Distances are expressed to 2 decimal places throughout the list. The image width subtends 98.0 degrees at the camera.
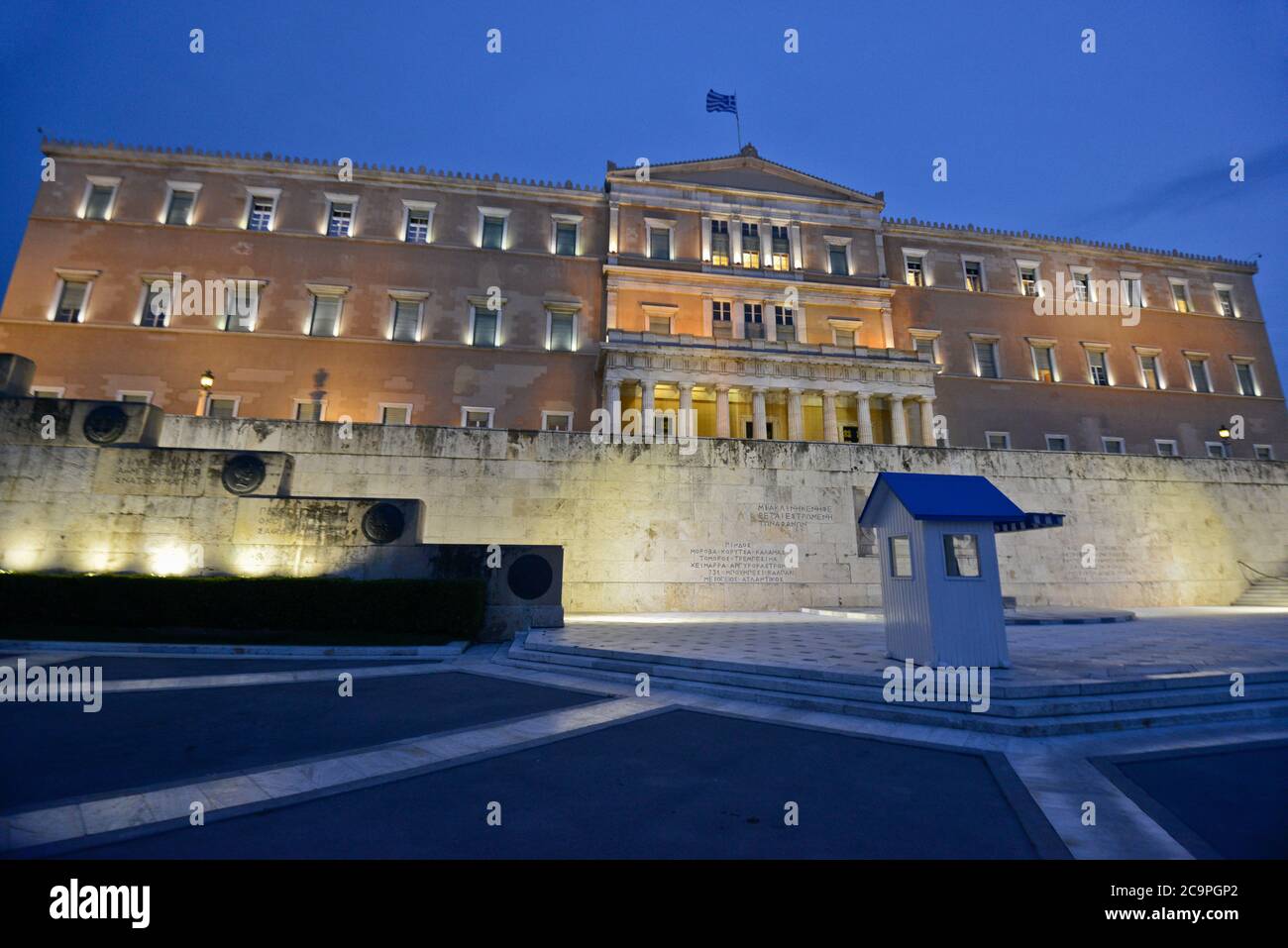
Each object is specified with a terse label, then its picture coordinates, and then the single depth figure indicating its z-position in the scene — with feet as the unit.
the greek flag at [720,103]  117.50
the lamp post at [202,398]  90.74
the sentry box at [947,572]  26.76
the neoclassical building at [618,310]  100.58
